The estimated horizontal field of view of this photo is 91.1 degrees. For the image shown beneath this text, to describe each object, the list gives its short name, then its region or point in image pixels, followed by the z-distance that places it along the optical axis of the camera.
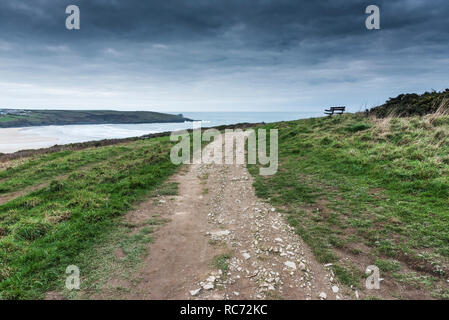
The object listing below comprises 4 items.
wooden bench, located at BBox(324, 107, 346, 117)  27.55
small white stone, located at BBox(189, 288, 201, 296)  4.26
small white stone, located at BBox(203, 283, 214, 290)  4.38
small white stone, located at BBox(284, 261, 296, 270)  5.00
